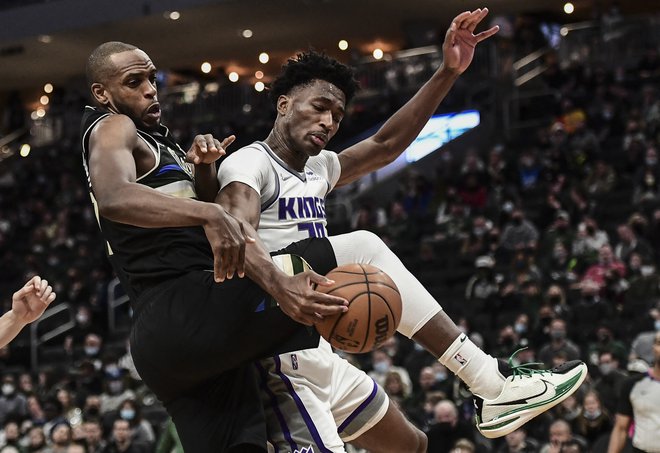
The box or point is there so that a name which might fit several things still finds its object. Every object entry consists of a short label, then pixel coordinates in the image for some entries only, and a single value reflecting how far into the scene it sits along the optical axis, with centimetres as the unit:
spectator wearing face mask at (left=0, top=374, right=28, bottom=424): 1459
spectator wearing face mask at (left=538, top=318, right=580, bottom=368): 1068
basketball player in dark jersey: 383
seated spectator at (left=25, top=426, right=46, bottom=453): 1270
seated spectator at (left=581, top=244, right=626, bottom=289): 1267
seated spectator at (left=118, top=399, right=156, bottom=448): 1211
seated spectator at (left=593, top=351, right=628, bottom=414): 992
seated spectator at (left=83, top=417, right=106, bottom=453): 1212
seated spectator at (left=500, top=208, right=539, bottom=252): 1510
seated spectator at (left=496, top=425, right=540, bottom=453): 952
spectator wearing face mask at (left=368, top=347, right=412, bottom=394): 1172
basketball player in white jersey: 448
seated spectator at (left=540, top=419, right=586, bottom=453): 903
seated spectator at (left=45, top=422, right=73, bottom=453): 1197
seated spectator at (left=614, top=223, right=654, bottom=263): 1327
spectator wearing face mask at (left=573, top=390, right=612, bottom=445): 959
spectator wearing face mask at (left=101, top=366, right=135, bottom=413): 1373
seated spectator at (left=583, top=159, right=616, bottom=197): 1597
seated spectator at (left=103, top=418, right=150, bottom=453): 1184
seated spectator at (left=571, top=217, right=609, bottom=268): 1398
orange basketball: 384
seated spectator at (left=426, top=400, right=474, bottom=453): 997
